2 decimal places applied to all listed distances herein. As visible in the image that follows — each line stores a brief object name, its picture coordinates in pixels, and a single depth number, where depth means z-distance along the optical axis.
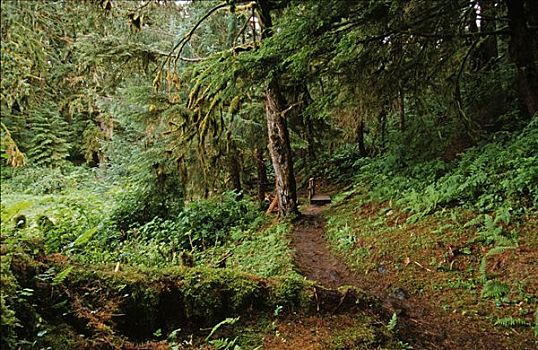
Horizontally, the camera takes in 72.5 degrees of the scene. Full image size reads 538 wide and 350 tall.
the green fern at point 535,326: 4.43
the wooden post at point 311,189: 14.60
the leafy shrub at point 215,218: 10.69
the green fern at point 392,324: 3.85
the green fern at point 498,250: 5.93
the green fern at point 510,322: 4.72
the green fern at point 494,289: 5.34
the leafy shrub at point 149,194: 11.07
